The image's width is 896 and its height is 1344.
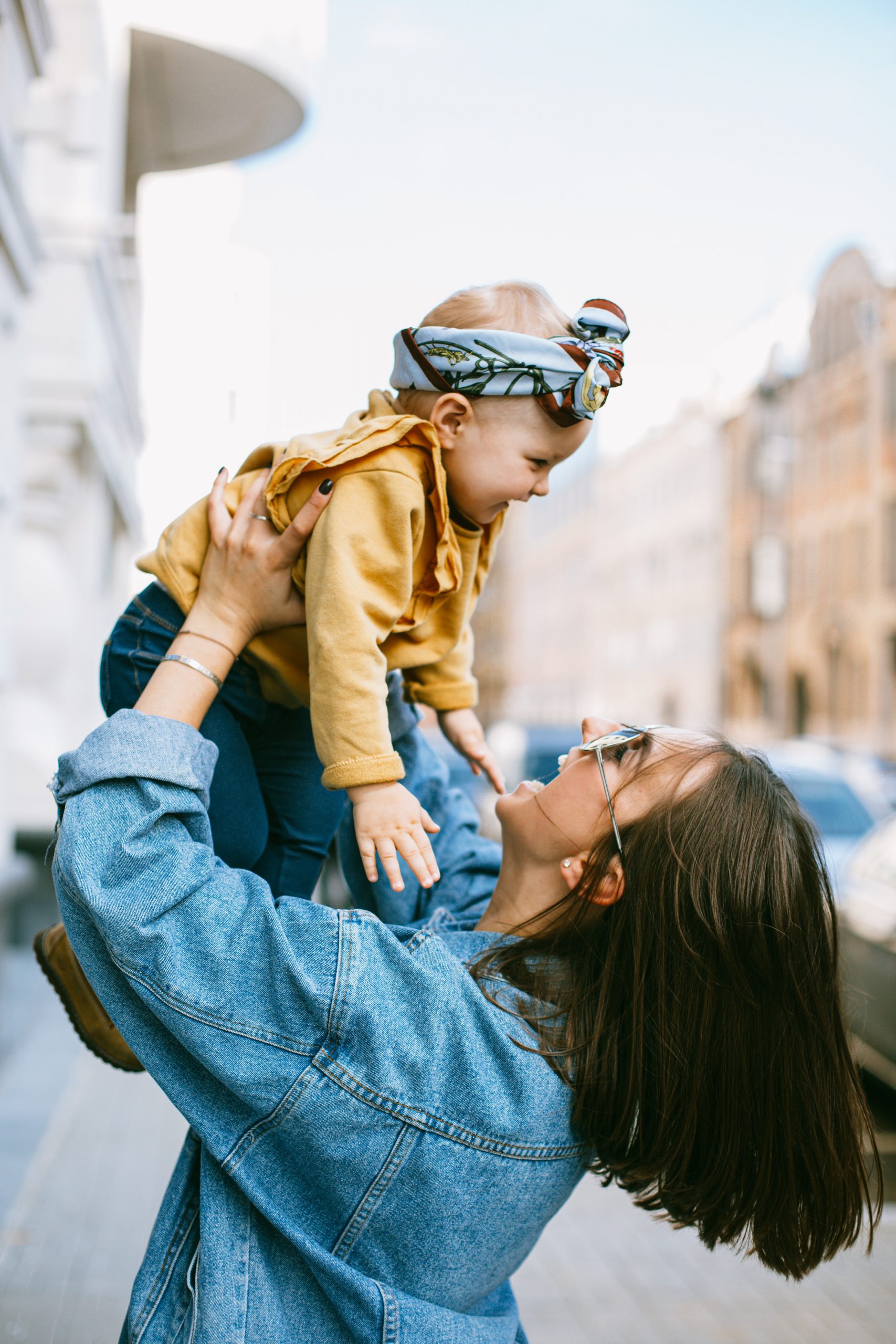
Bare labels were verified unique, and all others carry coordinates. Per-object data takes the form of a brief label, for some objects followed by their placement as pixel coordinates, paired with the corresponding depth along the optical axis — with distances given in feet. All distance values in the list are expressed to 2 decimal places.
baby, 5.04
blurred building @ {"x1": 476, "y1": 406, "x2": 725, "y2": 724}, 161.79
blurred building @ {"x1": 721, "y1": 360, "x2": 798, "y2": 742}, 143.02
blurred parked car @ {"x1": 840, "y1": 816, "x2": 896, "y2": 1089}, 17.88
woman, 4.28
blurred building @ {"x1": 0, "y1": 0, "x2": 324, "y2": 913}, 19.69
